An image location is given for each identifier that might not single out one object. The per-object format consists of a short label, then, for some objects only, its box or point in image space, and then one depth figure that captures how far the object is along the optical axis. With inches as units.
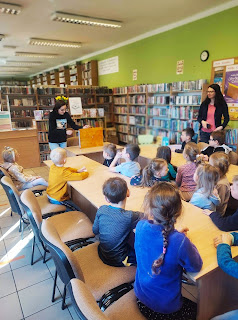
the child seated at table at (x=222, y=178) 82.9
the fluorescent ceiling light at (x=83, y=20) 189.2
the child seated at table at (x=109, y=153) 129.2
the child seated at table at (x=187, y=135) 154.3
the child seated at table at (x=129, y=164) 104.7
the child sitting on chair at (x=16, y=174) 119.6
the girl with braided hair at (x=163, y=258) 43.2
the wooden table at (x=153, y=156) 110.1
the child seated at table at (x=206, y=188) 72.9
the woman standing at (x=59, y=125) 169.3
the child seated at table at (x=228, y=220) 56.8
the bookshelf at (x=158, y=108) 210.7
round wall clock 197.5
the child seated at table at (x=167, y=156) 109.9
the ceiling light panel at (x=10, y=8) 168.2
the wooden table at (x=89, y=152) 153.8
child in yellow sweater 99.0
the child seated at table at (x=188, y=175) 102.7
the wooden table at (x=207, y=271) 48.3
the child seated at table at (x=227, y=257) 44.1
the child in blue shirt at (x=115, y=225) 59.9
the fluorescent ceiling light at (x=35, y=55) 358.7
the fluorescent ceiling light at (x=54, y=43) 272.8
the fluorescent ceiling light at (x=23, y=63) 448.3
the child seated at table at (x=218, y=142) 130.6
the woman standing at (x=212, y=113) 165.2
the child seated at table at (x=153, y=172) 87.4
